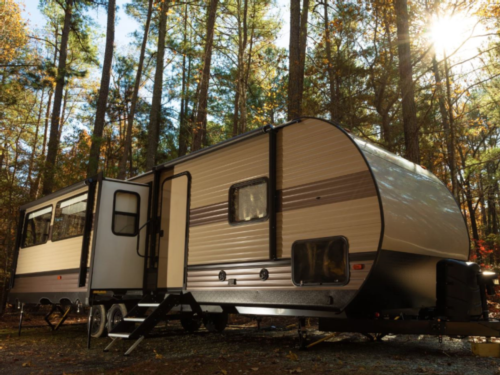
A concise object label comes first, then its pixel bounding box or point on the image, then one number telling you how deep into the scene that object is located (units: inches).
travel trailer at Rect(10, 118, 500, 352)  191.3
